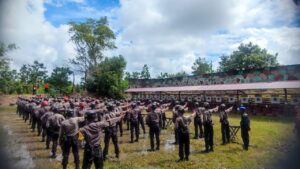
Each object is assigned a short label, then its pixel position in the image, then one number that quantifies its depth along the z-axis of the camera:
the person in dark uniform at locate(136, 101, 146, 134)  14.93
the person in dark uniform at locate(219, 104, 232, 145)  12.45
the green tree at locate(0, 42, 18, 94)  34.62
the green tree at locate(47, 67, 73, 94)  42.22
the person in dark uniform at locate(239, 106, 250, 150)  11.47
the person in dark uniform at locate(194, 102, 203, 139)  13.95
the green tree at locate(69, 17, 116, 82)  44.66
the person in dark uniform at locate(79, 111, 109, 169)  7.23
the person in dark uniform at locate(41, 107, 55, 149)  11.70
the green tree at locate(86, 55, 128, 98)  39.50
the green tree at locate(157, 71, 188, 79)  66.26
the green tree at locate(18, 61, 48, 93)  48.48
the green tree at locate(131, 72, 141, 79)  62.06
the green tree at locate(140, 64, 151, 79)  63.70
